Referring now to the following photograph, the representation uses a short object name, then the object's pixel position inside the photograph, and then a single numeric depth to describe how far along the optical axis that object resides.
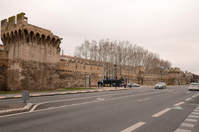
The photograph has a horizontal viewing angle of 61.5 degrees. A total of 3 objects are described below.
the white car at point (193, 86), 28.55
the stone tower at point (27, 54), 25.23
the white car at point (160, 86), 36.49
